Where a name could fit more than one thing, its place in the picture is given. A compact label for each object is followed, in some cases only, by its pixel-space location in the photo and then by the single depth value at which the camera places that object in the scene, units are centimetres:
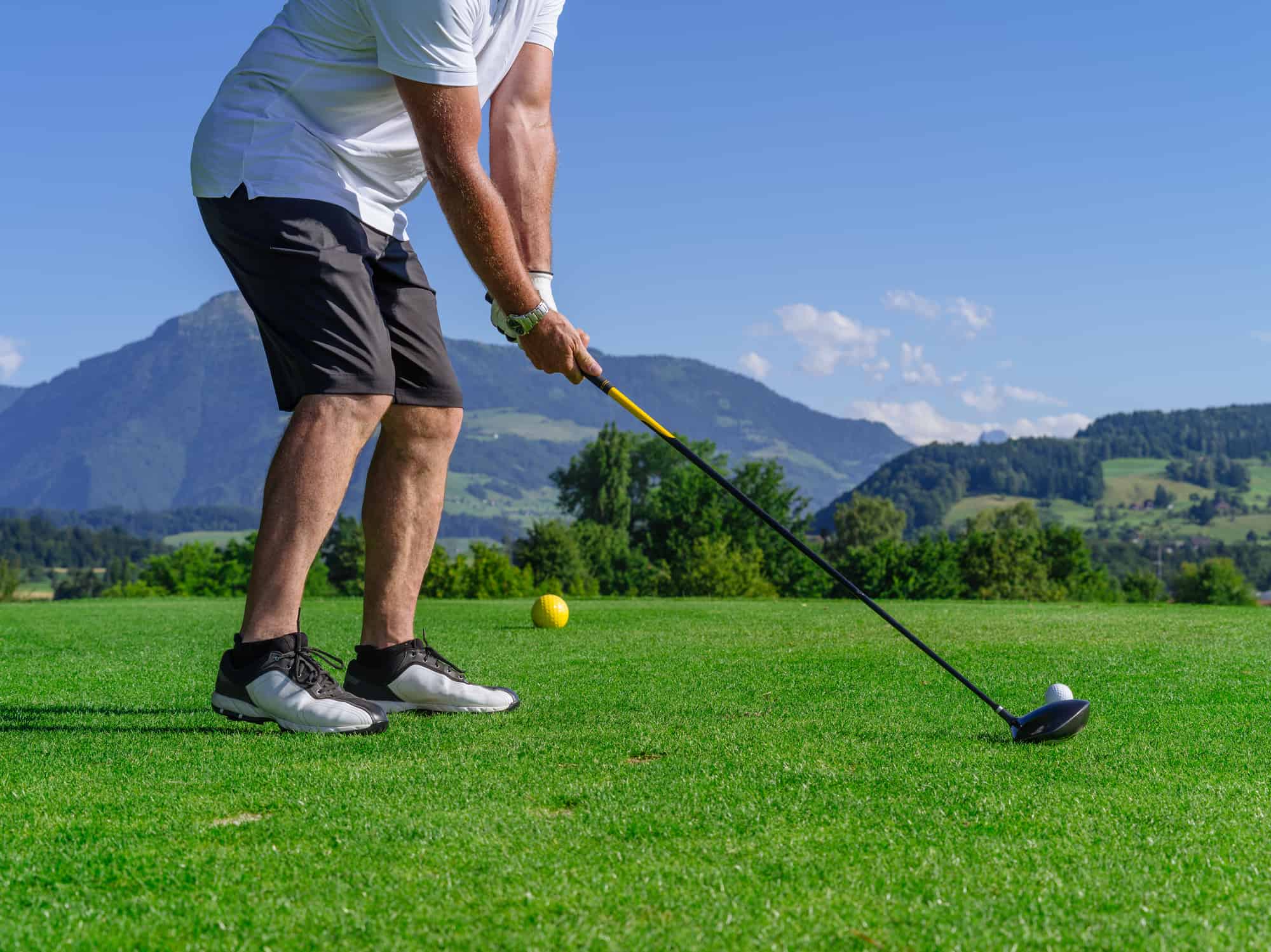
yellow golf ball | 809
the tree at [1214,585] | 8894
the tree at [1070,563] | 8175
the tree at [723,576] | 6431
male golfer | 342
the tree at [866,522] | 11525
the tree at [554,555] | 7375
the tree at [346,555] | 8056
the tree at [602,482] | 9844
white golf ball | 358
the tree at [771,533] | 7044
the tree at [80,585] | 10162
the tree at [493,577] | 4828
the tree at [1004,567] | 7494
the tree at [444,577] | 4944
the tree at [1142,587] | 9200
